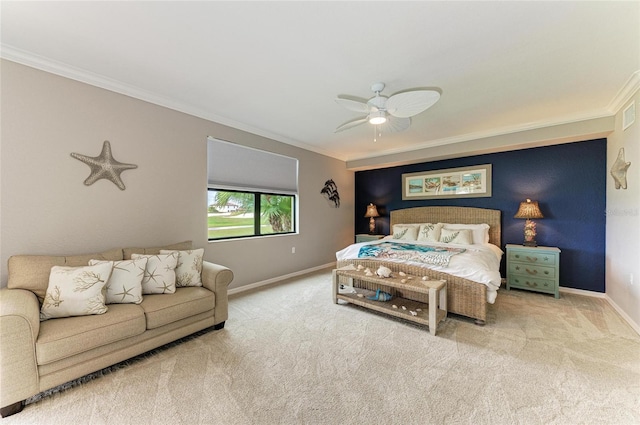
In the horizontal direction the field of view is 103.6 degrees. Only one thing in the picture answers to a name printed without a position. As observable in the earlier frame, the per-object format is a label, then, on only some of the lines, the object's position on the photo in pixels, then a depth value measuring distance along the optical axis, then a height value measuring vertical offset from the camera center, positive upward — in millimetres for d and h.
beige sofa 1579 -910
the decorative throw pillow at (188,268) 2672 -635
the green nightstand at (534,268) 3609 -863
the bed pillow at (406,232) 4715 -412
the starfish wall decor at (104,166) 2559 +456
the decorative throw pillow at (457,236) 4117 -433
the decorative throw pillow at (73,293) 1933 -659
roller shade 3650 +666
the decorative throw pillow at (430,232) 4488 -405
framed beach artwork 4578 +531
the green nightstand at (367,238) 5543 -618
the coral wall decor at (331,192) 5496 +401
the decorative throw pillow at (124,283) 2196 -657
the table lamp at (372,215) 5773 -114
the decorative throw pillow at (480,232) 4258 -371
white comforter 2756 -673
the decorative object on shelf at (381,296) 3219 -1107
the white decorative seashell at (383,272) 3098 -766
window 3701 +294
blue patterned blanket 3145 -575
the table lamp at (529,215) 3879 -71
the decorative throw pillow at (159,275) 2430 -643
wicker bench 2610 -1123
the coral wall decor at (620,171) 2898 +482
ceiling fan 2171 +990
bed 2768 -702
